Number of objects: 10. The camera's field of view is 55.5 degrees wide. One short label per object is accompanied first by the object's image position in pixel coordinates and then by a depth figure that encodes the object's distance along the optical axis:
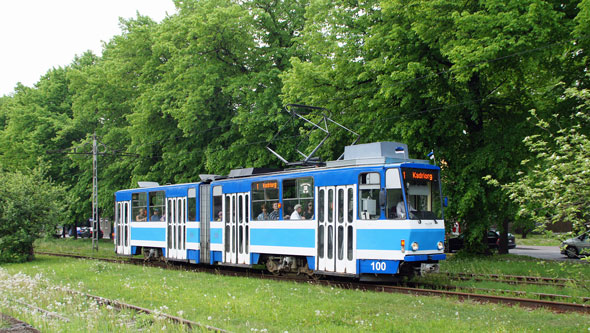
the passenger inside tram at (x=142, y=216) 24.06
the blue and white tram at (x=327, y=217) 13.66
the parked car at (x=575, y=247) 25.88
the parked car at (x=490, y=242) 30.58
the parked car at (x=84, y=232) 59.47
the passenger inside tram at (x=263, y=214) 17.23
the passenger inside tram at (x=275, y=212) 16.77
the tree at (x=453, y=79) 16.67
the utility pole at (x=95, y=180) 30.66
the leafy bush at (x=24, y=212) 24.33
